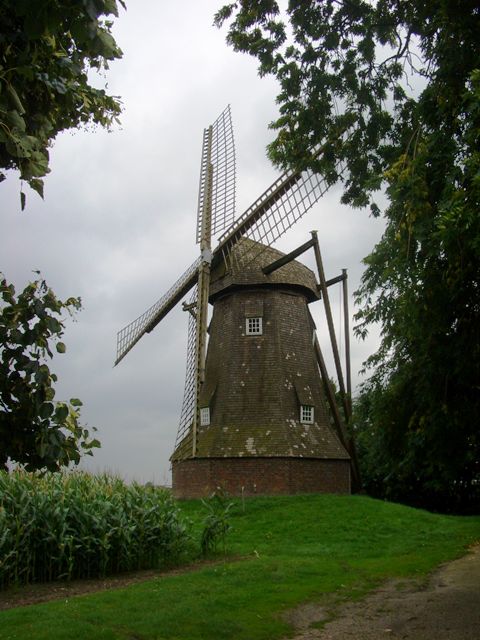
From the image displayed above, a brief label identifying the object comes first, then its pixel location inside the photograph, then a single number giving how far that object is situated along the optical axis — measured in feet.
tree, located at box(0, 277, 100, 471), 17.60
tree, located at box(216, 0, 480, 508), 30.76
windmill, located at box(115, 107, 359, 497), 78.23
